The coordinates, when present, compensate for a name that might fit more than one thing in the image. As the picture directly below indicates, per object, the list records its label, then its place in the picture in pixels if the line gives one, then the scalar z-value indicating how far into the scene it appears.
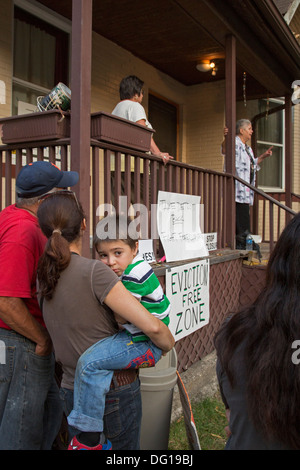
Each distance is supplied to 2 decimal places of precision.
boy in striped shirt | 1.79
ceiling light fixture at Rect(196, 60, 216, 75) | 7.67
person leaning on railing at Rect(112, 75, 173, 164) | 4.10
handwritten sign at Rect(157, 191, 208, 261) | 4.02
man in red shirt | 1.99
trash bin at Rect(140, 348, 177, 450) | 2.47
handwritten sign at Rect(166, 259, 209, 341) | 3.84
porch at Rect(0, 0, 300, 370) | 3.17
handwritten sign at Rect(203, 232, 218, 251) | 4.96
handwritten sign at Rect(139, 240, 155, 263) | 3.66
